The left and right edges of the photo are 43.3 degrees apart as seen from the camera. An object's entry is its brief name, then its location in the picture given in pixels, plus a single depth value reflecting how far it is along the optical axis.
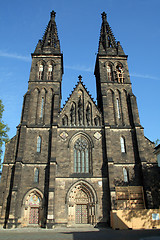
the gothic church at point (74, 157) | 19.80
